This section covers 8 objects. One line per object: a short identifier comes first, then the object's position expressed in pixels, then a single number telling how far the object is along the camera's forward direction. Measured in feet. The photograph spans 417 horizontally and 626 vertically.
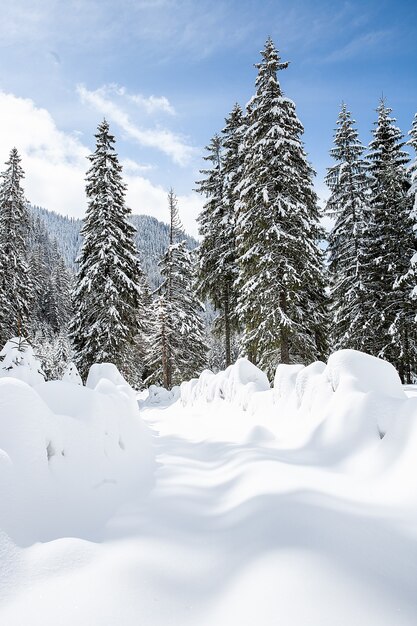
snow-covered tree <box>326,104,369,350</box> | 59.31
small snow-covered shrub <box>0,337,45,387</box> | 24.98
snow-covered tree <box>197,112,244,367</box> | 62.23
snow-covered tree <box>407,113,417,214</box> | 49.42
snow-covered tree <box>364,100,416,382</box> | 54.65
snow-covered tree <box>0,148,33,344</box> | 63.21
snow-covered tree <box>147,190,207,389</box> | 79.36
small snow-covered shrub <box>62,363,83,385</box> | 33.35
